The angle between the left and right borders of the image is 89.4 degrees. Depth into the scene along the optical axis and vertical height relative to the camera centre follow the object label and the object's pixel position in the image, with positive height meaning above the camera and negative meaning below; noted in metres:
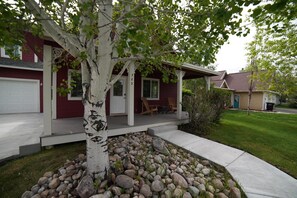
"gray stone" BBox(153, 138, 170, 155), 3.89 -1.39
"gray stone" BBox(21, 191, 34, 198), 2.48 -1.70
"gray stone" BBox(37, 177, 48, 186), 2.73 -1.62
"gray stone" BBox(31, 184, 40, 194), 2.58 -1.68
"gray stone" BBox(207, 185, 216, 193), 2.70 -1.70
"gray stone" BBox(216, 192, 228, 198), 2.56 -1.71
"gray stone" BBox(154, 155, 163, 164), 3.40 -1.49
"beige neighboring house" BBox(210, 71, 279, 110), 19.42 +0.54
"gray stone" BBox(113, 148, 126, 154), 3.65 -1.39
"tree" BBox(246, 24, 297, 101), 7.88 +2.29
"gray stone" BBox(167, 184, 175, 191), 2.64 -1.64
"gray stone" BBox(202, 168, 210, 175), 3.22 -1.65
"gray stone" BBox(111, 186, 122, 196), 2.42 -1.57
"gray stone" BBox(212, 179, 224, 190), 2.81 -1.69
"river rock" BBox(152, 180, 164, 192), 2.59 -1.60
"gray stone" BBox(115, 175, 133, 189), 2.57 -1.51
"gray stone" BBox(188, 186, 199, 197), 2.58 -1.67
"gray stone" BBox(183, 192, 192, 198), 2.48 -1.67
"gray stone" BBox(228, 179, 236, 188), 2.83 -1.68
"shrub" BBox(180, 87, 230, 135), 5.84 -0.61
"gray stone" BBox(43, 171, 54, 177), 2.90 -1.58
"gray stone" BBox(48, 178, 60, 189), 2.63 -1.61
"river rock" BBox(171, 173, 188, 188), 2.75 -1.61
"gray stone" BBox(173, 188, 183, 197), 2.52 -1.66
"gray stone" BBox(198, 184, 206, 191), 2.69 -1.67
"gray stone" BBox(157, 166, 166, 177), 3.01 -1.55
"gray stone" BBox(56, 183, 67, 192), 2.56 -1.63
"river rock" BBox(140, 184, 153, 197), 2.50 -1.63
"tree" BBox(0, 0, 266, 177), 2.10 +0.84
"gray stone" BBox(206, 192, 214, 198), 2.56 -1.71
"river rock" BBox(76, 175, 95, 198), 2.37 -1.51
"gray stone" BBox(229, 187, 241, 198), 2.55 -1.67
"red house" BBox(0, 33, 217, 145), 6.36 +0.19
